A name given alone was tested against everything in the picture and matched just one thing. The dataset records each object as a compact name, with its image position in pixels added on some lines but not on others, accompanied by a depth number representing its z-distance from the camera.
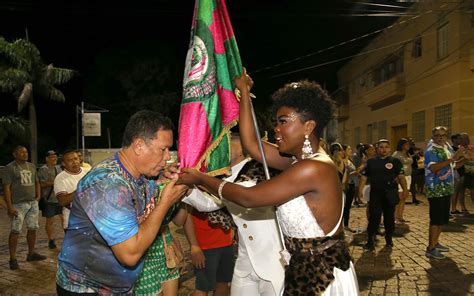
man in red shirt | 4.23
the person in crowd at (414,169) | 14.96
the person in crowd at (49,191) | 9.11
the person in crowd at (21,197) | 7.79
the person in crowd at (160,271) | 3.35
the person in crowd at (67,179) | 6.68
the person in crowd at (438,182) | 7.54
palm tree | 28.27
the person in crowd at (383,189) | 8.59
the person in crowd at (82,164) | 7.42
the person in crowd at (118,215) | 2.42
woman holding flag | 2.82
